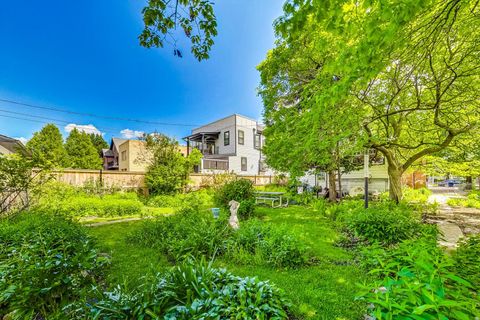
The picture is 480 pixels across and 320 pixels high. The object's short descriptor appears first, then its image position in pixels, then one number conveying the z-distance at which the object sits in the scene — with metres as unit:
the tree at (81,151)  28.33
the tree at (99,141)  43.20
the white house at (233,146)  22.59
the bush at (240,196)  8.67
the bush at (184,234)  4.24
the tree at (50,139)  24.72
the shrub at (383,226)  4.73
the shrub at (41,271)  2.27
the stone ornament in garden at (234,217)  5.76
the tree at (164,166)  12.70
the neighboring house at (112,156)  27.83
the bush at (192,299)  2.01
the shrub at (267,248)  3.88
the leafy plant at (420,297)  1.31
